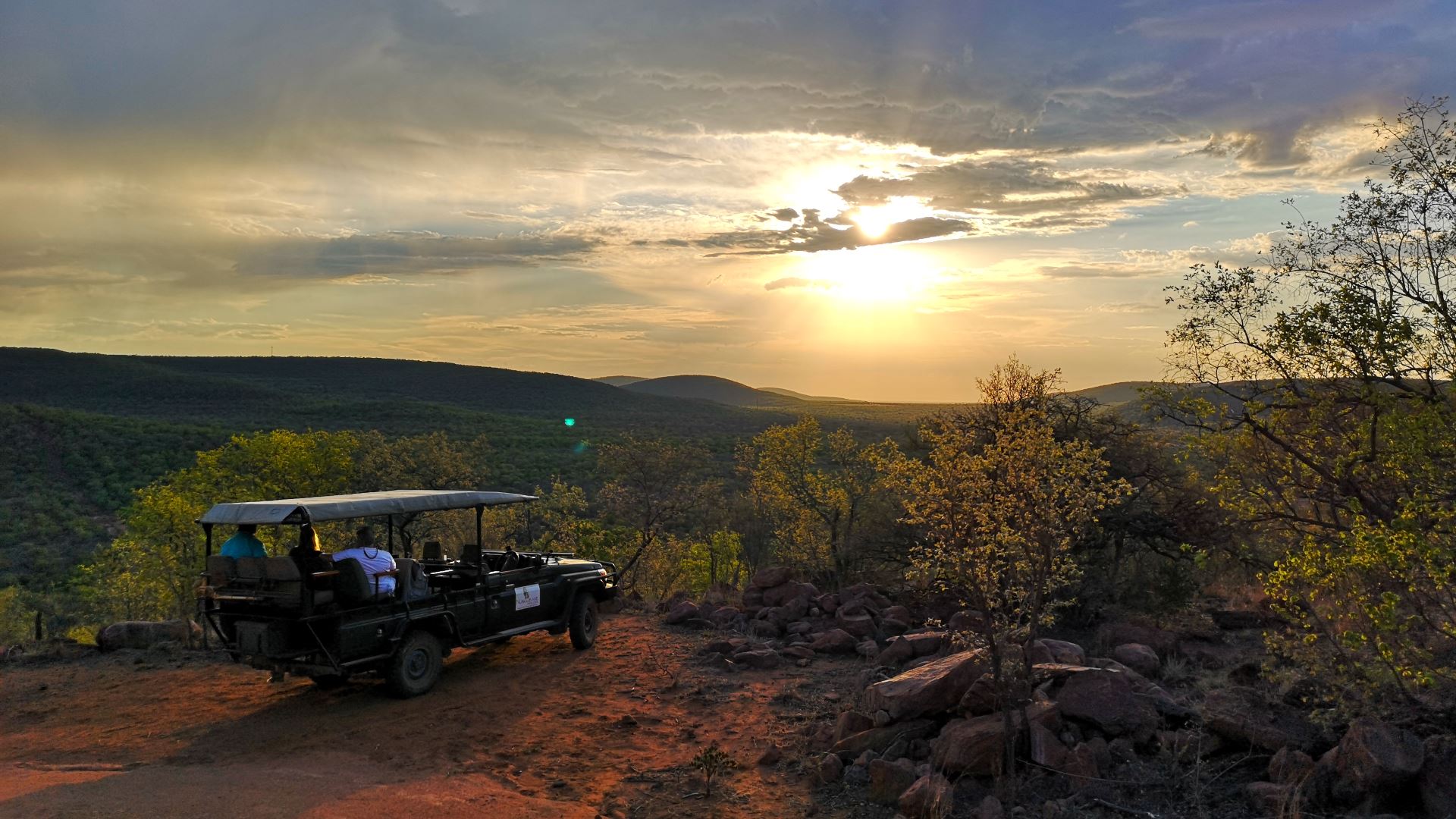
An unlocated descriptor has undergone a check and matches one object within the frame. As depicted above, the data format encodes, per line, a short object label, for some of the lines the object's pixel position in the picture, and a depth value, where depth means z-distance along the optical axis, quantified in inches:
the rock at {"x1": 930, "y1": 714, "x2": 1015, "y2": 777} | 328.5
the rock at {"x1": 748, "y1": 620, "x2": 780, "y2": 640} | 611.5
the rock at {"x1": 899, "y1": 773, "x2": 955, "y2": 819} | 296.2
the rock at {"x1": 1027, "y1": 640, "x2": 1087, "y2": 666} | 415.8
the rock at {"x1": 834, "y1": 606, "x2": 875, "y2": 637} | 580.4
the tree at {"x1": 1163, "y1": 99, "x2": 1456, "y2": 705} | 295.6
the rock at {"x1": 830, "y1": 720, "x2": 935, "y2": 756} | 366.0
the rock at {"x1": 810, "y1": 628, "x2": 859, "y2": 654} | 555.5
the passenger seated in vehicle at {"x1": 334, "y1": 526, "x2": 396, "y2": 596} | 415.8
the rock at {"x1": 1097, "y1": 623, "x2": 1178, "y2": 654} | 488.4
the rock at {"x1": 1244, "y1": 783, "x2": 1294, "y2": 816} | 277.3
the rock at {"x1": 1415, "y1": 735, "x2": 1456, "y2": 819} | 266.5
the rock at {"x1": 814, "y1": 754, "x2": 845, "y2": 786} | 349.4
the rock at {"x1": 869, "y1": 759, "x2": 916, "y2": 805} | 325.4
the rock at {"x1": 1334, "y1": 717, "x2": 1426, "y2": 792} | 274.4
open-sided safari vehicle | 390.0
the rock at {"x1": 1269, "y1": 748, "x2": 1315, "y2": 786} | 290.7
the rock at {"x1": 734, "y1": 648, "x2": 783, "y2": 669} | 529.0
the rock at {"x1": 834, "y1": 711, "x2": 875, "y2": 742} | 380.2
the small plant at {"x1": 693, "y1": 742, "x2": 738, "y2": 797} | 343.0
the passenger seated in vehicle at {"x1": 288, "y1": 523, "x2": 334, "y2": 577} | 393.4
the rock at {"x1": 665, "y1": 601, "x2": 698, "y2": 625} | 645.3
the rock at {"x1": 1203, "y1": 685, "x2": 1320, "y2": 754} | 313.1
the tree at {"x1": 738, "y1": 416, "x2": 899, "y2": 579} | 933.2
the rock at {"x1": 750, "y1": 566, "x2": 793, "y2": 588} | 713.6
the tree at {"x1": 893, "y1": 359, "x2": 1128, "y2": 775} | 344.8
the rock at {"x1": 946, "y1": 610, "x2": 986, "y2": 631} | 485.6
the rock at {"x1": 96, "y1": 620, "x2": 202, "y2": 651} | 553.6
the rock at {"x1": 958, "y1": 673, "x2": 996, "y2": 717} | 357.7
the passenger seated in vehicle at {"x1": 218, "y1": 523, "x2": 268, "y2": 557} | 422.6
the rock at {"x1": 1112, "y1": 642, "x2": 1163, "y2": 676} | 443.5
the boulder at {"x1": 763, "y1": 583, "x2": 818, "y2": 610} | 669.9
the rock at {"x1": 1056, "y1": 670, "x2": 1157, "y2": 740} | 333.7
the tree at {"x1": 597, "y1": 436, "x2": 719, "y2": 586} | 946.1
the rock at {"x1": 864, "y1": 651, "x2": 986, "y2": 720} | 370.9
